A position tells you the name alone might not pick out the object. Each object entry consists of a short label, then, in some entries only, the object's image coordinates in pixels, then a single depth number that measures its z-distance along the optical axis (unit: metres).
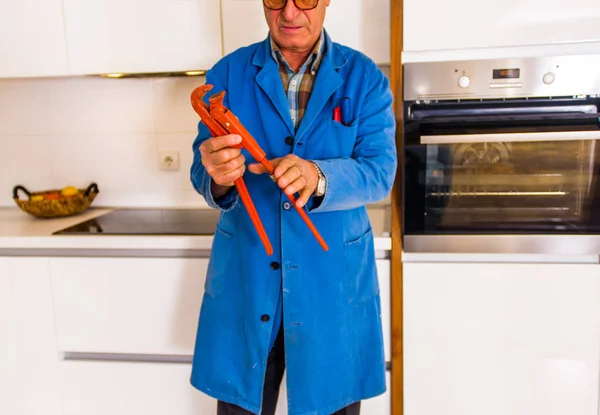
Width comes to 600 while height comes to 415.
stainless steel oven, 1.33
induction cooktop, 1.54
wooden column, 1.36
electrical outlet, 1.87
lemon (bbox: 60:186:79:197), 1.78
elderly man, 1.07
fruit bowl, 1.70
